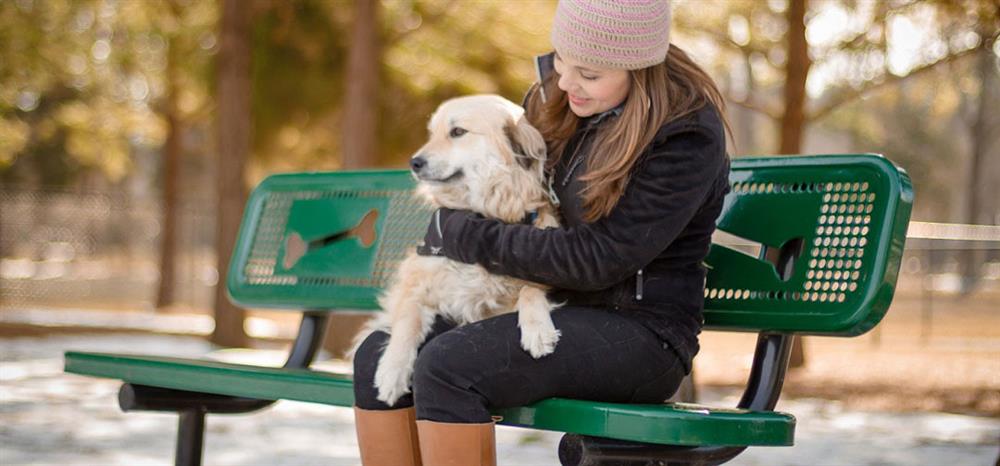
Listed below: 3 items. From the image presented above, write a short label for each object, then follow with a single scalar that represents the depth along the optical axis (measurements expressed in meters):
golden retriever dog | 3.10
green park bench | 2.65
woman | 2.68
